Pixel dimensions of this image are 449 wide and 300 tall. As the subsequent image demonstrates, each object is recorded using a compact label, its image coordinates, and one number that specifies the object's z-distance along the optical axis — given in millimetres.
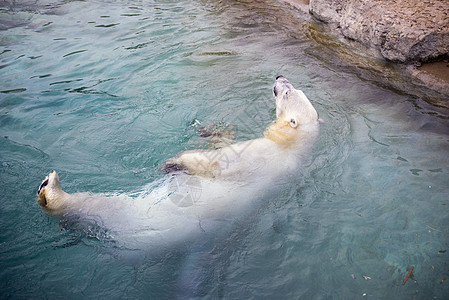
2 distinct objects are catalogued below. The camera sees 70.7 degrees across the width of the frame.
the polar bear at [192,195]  3535
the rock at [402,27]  6129
